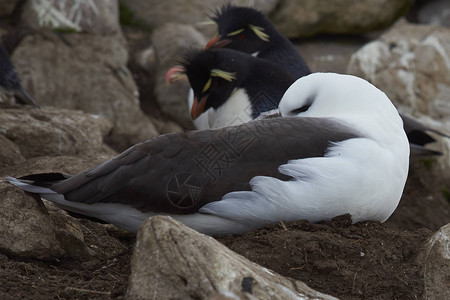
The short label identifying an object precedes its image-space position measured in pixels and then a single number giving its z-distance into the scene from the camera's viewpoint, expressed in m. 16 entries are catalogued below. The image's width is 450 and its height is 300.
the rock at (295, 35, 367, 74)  24.94
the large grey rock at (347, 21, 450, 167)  21.12
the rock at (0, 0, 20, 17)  20.34
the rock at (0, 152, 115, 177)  11.71
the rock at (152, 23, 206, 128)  21.67
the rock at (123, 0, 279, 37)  23.75
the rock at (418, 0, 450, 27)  27.00
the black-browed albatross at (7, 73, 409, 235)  8.80
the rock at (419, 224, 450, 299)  8.35
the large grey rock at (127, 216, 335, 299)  7.04
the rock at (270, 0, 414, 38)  25.53
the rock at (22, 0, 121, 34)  20.62
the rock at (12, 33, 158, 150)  19.70
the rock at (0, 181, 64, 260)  8.86
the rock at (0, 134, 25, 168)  12.65
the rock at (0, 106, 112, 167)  13.22
